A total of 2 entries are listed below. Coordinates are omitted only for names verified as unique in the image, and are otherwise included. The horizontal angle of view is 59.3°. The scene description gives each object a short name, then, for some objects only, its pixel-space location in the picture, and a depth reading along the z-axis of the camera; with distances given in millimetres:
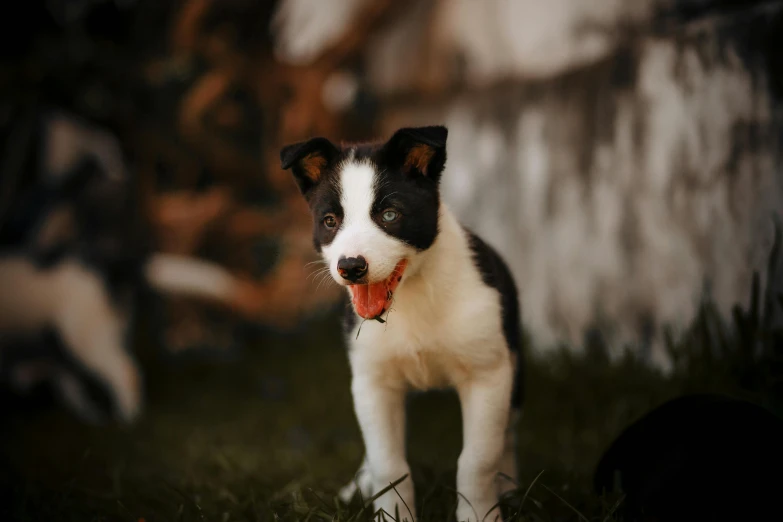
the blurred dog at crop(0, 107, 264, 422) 5582
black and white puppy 2430
